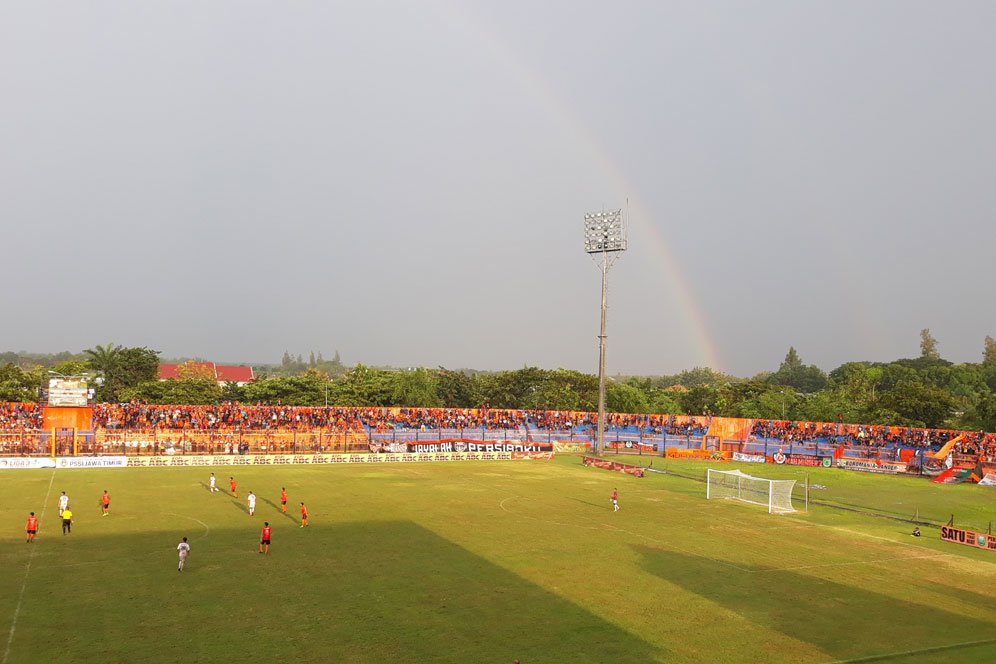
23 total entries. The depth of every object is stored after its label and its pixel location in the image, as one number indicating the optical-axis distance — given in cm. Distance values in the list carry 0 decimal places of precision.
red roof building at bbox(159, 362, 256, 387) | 15415
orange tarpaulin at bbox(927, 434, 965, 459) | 7125
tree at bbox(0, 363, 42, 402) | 9631
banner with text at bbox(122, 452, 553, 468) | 6341
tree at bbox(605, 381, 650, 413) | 12131
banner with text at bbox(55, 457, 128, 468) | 6019
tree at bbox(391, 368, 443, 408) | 11838
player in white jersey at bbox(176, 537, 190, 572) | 2836
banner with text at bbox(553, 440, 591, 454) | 8554
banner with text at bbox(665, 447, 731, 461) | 8262
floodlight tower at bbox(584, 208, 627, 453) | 8038
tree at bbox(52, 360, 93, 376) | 11875
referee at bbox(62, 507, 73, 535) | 3397
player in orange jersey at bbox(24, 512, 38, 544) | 3216
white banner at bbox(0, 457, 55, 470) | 5822
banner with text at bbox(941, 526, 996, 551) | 3741
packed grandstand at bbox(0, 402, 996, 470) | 6619
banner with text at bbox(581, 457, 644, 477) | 6581
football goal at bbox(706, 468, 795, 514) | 4888
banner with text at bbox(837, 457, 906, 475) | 7300
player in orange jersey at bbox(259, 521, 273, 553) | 3156
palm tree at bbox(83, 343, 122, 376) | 11588
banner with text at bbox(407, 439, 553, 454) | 7844
